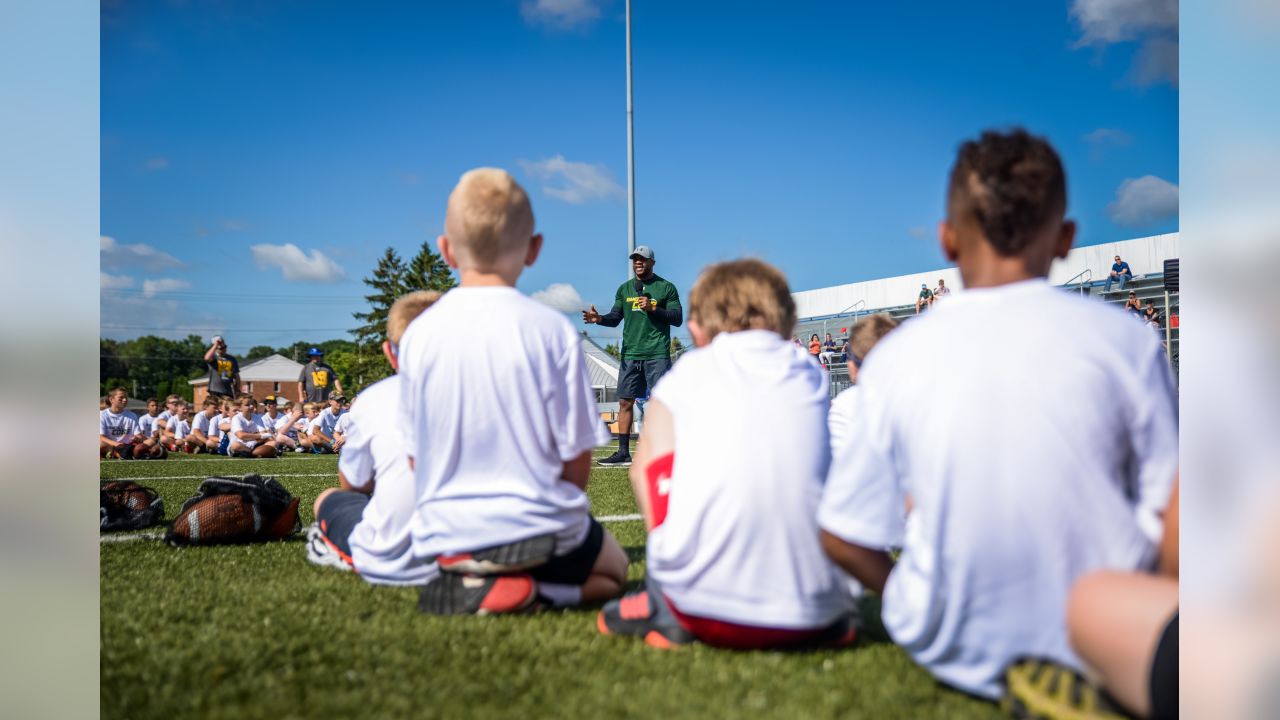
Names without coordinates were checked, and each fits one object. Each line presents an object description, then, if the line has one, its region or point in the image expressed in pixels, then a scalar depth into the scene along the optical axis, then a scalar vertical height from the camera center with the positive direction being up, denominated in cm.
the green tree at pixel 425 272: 8075 +962
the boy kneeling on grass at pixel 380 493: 360 -55
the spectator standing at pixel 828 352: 2580 +42
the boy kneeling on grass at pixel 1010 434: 181 -16
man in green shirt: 984 +48
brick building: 10544 -65
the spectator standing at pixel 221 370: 1864 +3
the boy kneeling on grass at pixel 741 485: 239 -35
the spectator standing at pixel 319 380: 2069 -24
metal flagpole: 1881 +401
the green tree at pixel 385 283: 8469 +888
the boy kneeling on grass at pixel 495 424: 295 -20
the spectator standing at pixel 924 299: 2152 +175
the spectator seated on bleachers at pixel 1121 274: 1909 +204
